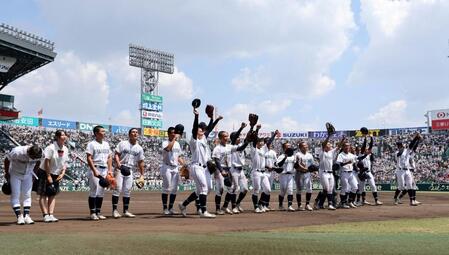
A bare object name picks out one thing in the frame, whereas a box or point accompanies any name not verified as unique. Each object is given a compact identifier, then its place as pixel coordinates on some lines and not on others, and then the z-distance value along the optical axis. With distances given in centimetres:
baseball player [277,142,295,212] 1510
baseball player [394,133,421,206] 1794
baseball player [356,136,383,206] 1754
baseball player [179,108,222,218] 1191
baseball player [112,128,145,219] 1198
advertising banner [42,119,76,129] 6000
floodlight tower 6938
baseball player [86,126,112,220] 1135
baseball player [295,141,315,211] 1524
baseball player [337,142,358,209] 1644
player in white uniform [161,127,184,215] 1263
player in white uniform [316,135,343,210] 1531
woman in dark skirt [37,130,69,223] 1080
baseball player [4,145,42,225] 1005
